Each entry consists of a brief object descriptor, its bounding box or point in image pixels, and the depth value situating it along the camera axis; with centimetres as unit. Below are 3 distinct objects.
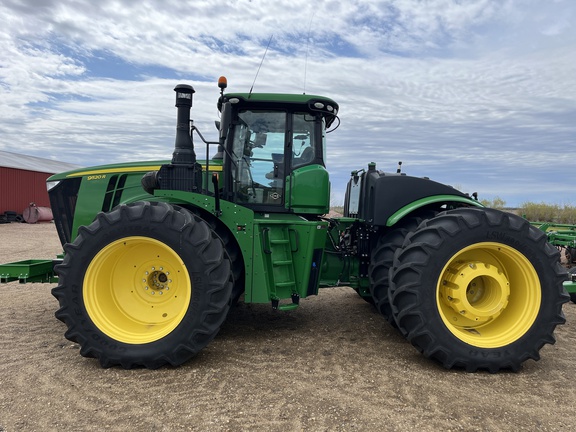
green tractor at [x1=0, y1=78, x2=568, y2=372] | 416
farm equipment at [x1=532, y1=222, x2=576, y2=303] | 974
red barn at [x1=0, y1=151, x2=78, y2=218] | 2562
